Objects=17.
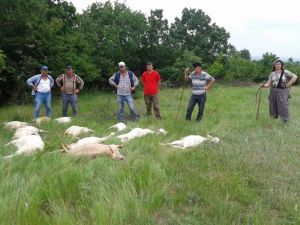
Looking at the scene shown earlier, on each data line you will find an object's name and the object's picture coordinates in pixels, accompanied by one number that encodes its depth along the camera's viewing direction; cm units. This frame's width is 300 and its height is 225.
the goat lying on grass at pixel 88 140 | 722
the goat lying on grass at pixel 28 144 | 669
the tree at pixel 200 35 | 3581
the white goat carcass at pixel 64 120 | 1050
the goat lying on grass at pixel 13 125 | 973
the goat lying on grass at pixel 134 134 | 807
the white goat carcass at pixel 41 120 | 1029
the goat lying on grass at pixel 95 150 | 633
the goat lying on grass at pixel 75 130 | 886
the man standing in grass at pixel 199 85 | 1077
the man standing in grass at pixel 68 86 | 1181
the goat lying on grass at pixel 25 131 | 850
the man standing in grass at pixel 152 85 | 1185
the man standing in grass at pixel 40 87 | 1129
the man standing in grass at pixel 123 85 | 1145
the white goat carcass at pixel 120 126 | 955
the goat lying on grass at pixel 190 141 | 746
